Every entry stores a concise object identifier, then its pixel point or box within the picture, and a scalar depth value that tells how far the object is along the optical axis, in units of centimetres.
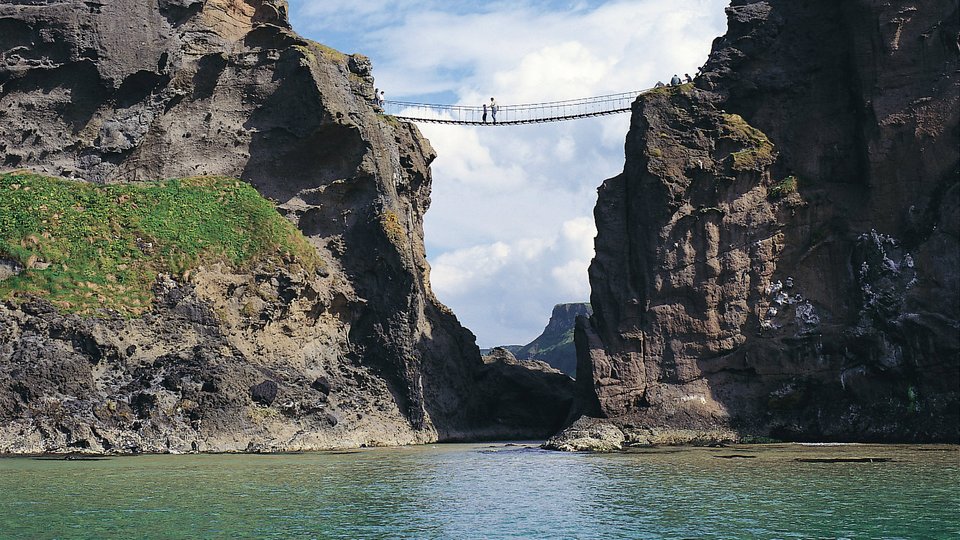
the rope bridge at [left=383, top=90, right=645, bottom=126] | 8081
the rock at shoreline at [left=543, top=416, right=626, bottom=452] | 5878
